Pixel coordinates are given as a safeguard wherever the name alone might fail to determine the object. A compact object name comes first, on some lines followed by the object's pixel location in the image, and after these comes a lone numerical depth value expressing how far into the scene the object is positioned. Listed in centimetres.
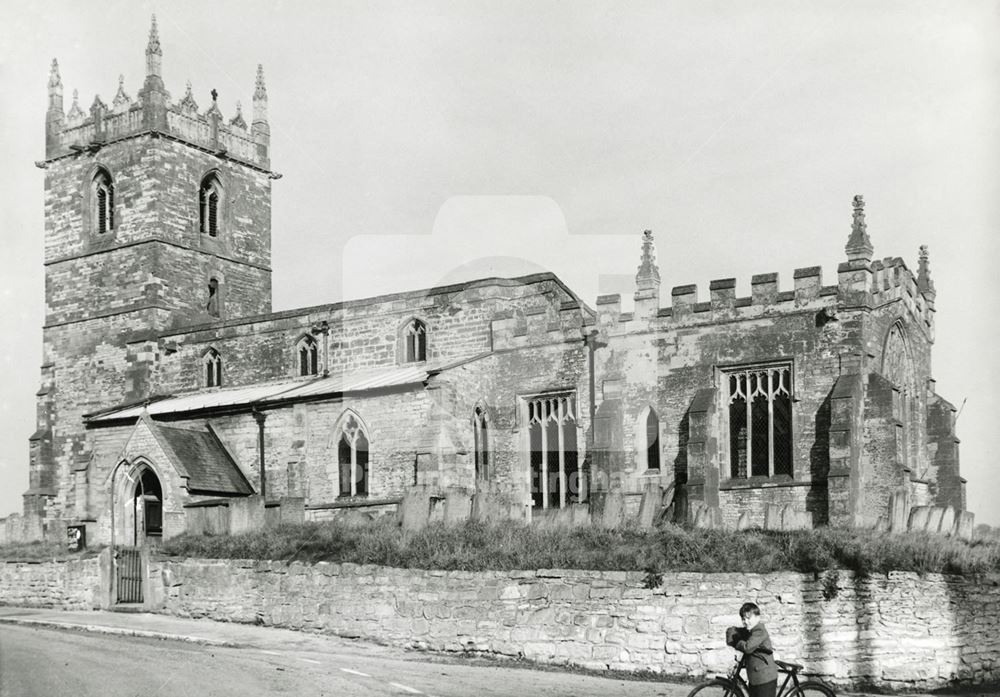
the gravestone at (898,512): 2067
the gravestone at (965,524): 2102
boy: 1360
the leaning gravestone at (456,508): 2328
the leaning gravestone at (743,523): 2256
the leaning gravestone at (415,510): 2325
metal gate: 2579
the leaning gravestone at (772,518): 2192
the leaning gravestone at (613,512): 2238
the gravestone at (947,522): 2081
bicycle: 1402
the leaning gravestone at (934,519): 2067
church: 2880
